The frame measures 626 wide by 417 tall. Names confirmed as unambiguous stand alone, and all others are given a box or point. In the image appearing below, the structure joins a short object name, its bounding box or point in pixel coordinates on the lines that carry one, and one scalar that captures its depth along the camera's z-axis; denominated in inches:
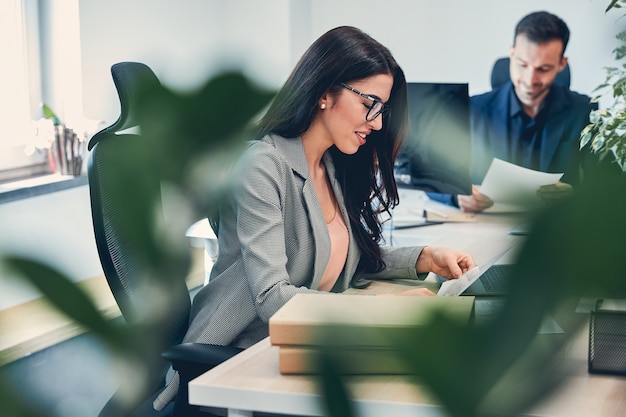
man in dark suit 158.3
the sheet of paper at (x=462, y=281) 104.1
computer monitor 136.5
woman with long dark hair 106.4
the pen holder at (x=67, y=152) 167.8
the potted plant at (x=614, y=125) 112.1
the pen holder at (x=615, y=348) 81.9
